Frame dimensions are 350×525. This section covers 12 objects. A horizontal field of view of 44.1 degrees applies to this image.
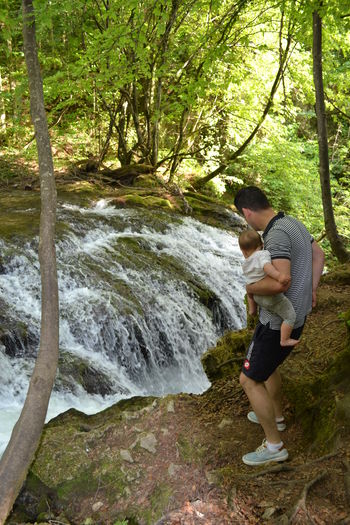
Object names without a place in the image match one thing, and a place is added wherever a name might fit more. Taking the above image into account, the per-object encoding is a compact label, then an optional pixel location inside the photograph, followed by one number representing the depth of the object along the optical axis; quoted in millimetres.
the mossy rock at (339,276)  6727
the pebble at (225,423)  3754
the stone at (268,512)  2590
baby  2742
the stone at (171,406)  4045
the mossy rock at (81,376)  5793
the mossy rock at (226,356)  4781
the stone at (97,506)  3170
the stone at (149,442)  3562
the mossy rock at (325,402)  3098
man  2807
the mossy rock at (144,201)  11992
